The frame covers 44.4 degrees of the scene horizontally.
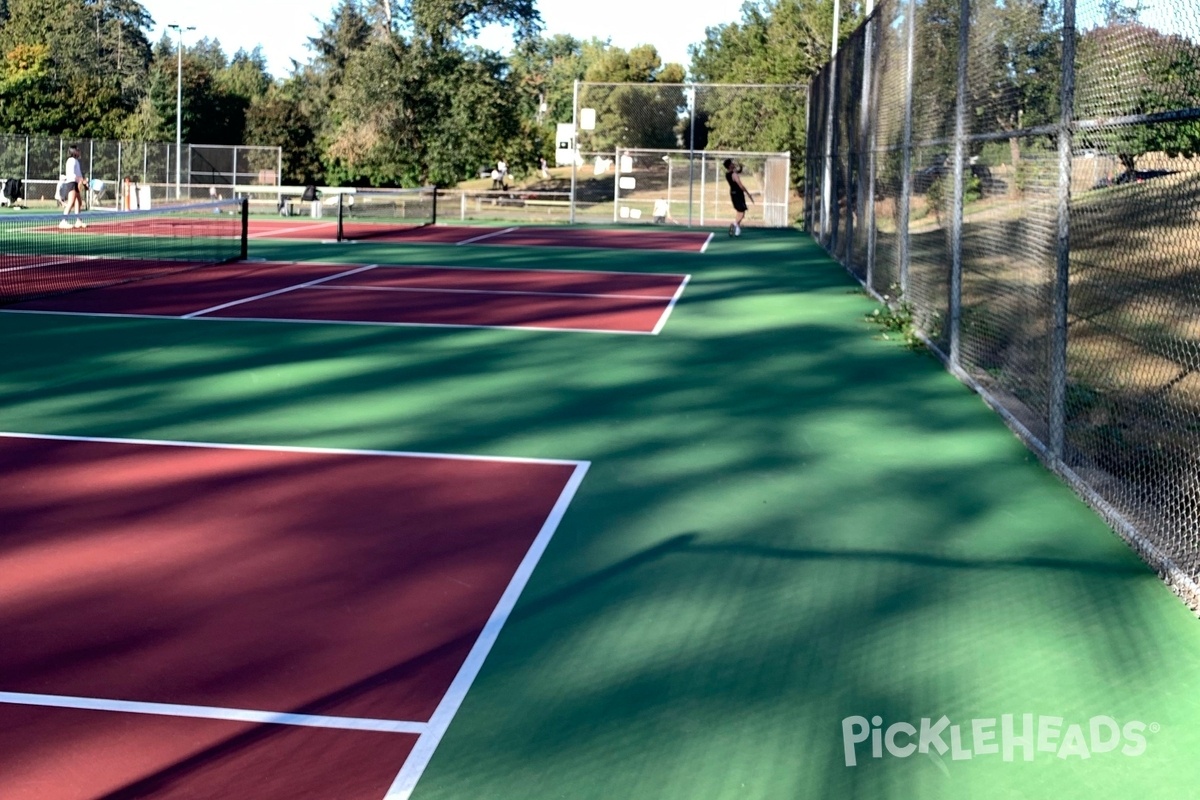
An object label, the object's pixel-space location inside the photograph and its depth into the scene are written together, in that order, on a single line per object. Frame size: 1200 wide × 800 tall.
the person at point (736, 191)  27.84
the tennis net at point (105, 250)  18.38
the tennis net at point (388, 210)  33.00
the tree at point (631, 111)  45.85
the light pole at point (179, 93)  51.88
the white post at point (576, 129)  34.09
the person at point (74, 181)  28.84
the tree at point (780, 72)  43.62
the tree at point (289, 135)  66.25
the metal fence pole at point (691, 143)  33.44
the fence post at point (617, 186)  34.84
